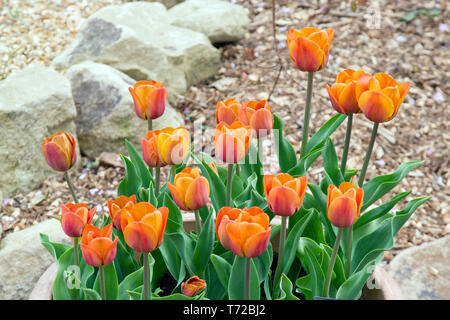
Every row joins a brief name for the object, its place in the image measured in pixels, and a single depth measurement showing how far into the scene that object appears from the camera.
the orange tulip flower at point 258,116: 1.57
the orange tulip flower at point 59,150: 1.55
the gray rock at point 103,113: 2.65
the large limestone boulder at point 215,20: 3.55
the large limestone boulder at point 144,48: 3.02
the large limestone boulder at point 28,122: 2.43
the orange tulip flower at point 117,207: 1.52
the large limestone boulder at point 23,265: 2.07
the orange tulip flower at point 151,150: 1.54
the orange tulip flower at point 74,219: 1.47
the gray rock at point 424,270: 2.13
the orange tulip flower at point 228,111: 1.59
